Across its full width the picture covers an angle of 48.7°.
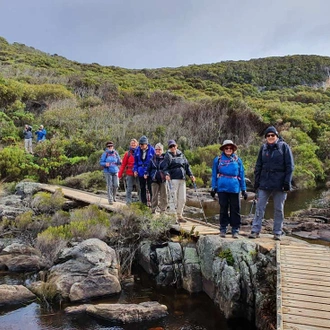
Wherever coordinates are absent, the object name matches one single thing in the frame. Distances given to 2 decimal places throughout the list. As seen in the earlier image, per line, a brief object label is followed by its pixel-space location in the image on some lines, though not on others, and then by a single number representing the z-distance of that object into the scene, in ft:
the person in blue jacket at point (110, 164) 34.99
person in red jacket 32.40
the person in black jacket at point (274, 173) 22.52
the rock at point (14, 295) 22.70
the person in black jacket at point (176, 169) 28.20
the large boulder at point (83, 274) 23.21
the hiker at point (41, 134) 69.84
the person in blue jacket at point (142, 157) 30.58
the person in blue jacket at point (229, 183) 23.79
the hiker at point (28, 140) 65.41
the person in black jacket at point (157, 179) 29.86
